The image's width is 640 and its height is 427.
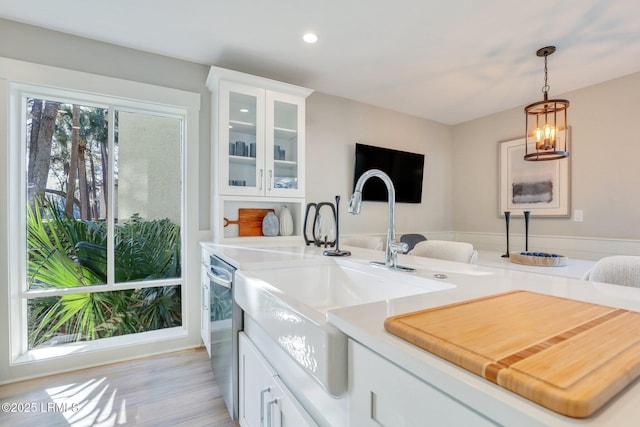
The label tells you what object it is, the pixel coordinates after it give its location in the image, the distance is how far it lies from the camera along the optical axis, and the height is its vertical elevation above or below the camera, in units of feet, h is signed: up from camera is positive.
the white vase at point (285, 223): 9.14 -0.31
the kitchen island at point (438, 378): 1.18 -0.76
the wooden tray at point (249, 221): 9.00 -0.25
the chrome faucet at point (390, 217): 4.08 -0.05
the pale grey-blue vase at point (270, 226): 8.99 -0.39
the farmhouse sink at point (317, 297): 2.13 -1.02
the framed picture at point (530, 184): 10.68 +1.10
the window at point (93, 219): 7.27 -0.17
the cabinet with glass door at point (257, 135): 8.11 +2.20
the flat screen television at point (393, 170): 11.54 +1.75
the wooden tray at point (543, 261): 7.82 -1.24
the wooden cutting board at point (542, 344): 1.18 -0.68
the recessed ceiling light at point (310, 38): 7.36 +4.30
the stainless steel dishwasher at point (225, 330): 4.86 -2.08
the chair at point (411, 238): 11.79 -0.98
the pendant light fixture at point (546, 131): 7.11 +2.05
